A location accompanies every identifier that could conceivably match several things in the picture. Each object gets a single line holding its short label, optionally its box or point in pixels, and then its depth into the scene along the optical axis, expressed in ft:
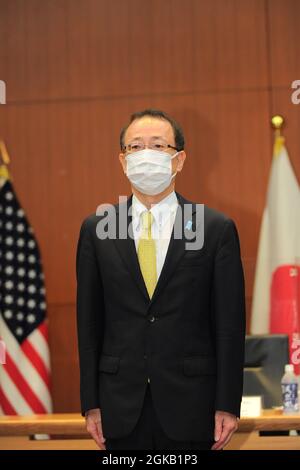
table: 19.46
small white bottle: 20.17
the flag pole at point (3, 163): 29.13
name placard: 20.10
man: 12.36
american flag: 27.99
